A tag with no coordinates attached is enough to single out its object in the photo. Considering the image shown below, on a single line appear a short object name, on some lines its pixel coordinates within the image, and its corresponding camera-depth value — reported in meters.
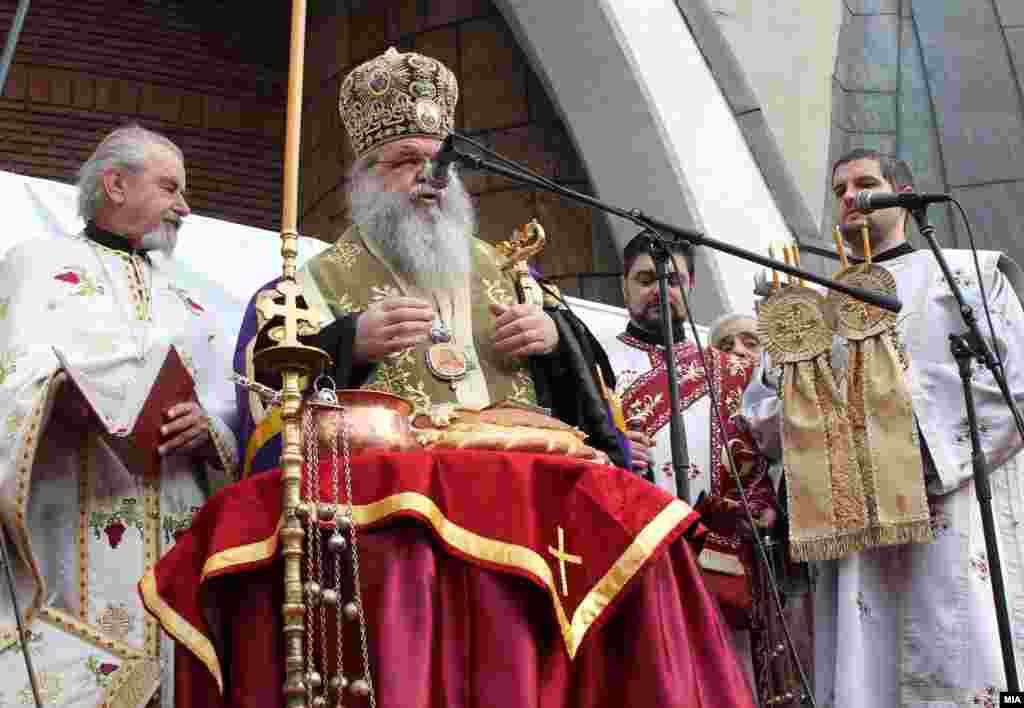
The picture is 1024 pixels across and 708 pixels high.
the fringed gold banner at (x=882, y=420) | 4.82
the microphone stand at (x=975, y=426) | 4.32
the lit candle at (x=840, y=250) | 5.18
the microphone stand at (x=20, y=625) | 3.29
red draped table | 3.47
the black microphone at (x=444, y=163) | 3.91
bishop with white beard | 4.09
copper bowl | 3.67
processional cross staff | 3.38
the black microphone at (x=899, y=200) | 4.43
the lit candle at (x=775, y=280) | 5.20
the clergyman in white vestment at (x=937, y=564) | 4.77
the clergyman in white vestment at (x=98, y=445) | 4.29
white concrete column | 8.52
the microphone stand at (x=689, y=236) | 4.00
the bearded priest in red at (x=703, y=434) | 5.04
